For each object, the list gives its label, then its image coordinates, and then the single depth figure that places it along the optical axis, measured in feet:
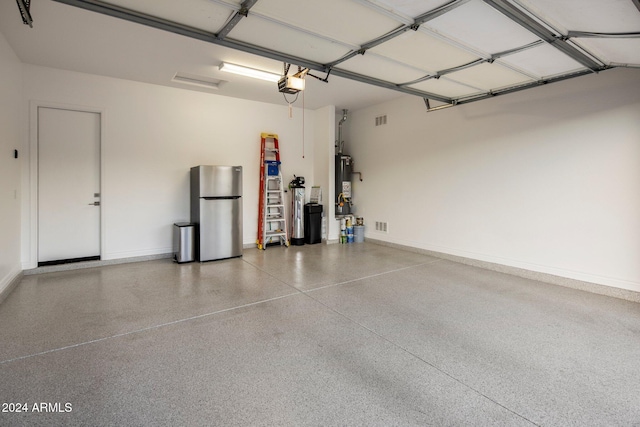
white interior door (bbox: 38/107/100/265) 15.76
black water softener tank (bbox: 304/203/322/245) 22.94
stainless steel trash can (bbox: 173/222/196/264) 17.42
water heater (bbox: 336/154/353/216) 24.07
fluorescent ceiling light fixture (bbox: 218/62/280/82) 15.03
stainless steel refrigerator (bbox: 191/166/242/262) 17.79
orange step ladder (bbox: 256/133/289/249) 21.79
